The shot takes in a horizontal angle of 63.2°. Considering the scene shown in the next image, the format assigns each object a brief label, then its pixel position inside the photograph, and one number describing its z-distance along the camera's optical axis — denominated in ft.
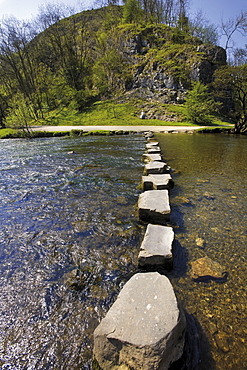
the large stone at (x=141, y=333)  4.51
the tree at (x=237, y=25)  100.73
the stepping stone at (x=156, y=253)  8.23
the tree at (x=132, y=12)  179.22
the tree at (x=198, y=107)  82.58
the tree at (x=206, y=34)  162.81
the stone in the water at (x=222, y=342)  5.66
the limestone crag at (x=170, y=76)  112.27
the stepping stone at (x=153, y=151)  28.71
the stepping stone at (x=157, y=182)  15.74
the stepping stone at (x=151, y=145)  33.39
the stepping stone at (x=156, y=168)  19.53
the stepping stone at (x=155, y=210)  11.74
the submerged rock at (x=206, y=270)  8.11
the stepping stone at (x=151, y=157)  23.54
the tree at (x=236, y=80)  58.13
